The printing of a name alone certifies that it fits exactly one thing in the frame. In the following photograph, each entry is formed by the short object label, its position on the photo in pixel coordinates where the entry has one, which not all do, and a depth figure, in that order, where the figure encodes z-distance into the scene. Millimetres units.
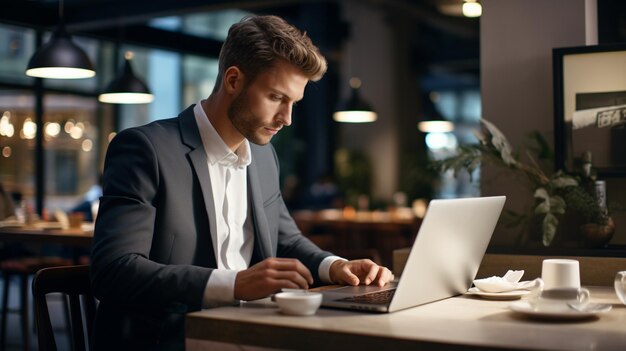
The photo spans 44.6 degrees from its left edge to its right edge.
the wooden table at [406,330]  1591
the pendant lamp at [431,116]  11508
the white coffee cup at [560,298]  1938
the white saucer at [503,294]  2277
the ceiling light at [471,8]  4426
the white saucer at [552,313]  1842
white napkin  2307
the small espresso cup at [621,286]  2096
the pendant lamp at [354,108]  9234
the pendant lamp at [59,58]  5445
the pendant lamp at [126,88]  6625
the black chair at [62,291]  2277
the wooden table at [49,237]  5207
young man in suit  2107
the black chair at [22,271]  5816
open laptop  1895
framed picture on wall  3518
